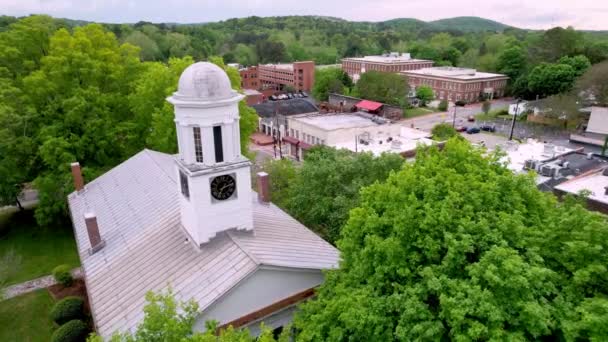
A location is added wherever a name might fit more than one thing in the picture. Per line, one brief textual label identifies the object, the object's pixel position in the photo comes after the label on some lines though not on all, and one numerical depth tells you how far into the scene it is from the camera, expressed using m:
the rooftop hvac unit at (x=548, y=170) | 30.59
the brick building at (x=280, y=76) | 93.81
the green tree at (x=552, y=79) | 71.56
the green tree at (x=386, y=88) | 72.00
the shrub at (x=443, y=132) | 48.28
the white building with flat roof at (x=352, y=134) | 43.47
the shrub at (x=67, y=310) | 18.08
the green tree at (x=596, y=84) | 58.28
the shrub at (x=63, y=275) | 21.58
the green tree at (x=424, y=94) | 79.56
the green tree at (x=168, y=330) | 9.09
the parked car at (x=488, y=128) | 61.75
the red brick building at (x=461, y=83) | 82.25
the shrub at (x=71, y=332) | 16.48
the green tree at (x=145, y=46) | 97.69
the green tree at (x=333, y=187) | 21.42
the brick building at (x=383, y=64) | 98.25
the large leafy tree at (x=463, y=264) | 9.12
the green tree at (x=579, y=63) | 72.12
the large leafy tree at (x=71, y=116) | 26.11
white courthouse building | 13.19
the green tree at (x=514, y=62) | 90.50
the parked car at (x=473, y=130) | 60.58
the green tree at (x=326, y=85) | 79.56
